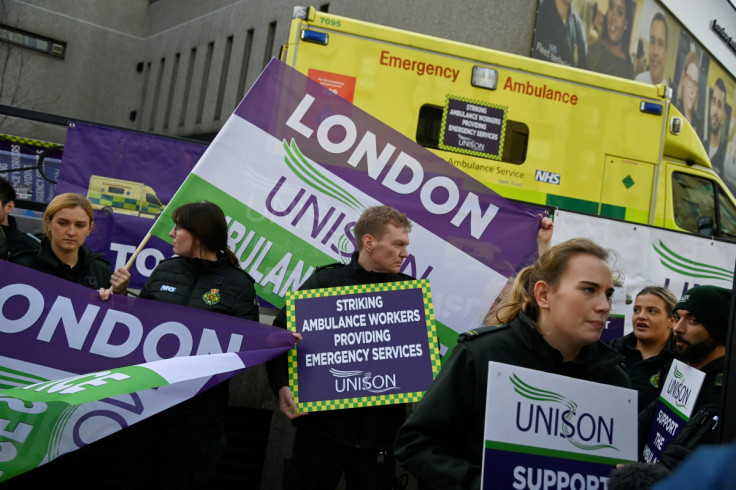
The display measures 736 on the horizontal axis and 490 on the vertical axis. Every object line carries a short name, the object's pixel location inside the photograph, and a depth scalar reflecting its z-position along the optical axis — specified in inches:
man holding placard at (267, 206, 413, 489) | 152.6
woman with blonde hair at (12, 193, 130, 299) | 171.5
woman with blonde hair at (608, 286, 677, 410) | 177.3
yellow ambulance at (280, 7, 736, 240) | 289.3
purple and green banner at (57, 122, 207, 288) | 228.4
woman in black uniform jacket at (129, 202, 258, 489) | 150.7
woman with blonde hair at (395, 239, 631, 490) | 98.3
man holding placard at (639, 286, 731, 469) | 110.1
